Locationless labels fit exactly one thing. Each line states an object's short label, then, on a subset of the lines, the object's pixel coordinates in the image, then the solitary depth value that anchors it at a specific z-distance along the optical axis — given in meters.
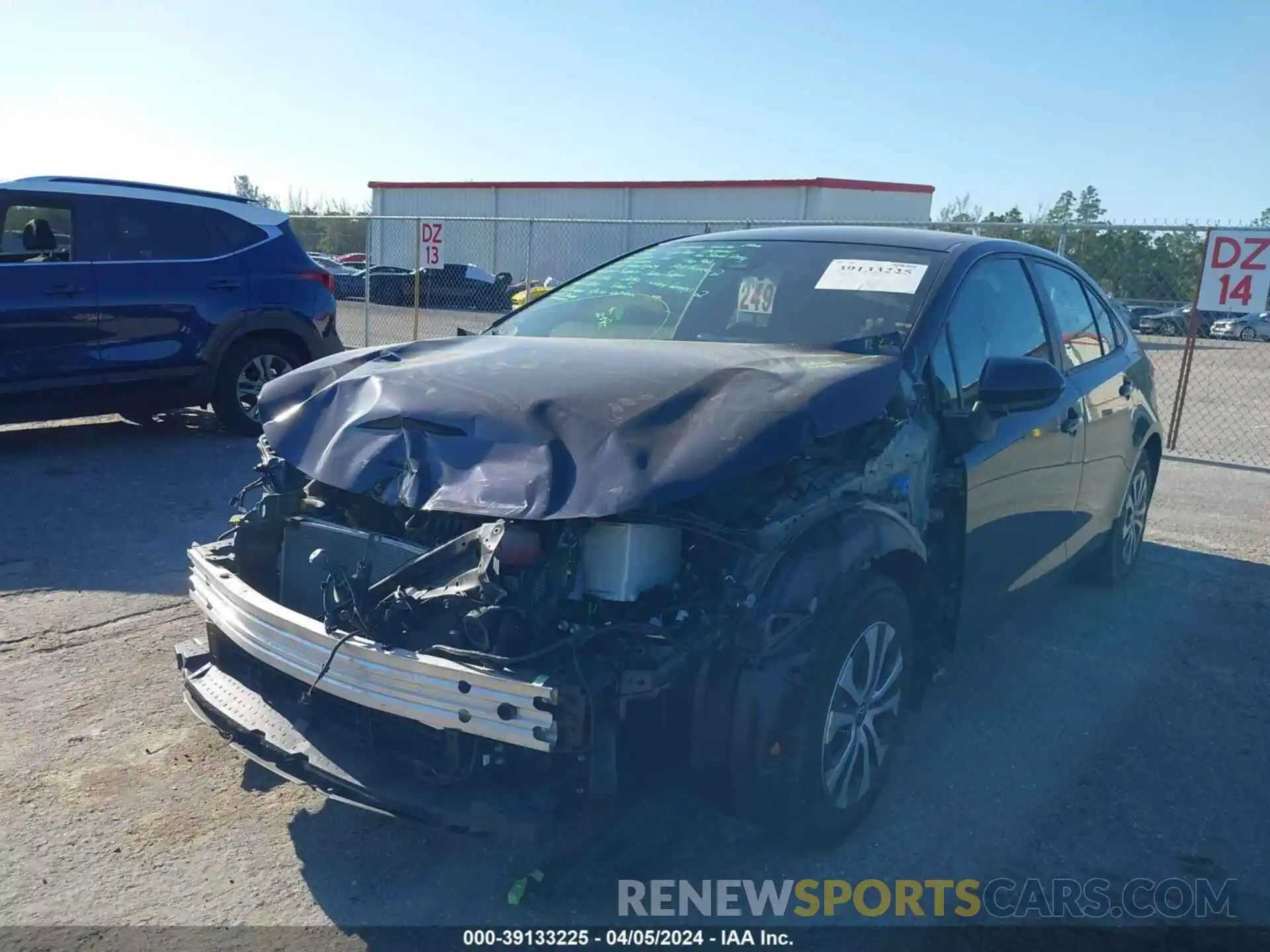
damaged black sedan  2.69
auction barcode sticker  4.07
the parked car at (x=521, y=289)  12.60
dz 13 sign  14.46
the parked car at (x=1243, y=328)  20.59
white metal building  30.47
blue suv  7.73
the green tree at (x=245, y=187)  55.54
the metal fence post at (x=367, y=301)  14.65
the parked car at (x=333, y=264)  29.20
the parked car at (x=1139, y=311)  14.86
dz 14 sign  9.28
